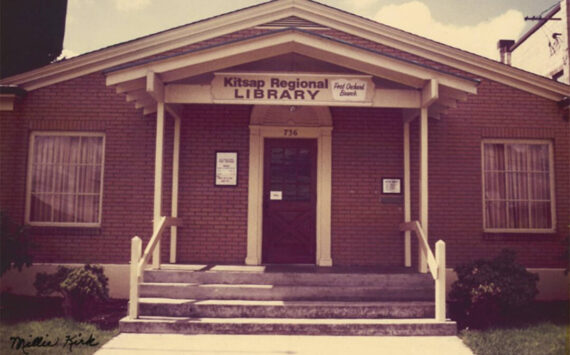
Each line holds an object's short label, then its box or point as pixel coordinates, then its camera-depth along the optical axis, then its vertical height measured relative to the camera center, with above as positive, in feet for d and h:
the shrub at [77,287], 20.29 -3.49
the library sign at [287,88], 22.03 +5.79
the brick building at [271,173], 26.40 +2.20
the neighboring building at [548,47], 42.34 +17.04
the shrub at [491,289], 19.90 -3.22
